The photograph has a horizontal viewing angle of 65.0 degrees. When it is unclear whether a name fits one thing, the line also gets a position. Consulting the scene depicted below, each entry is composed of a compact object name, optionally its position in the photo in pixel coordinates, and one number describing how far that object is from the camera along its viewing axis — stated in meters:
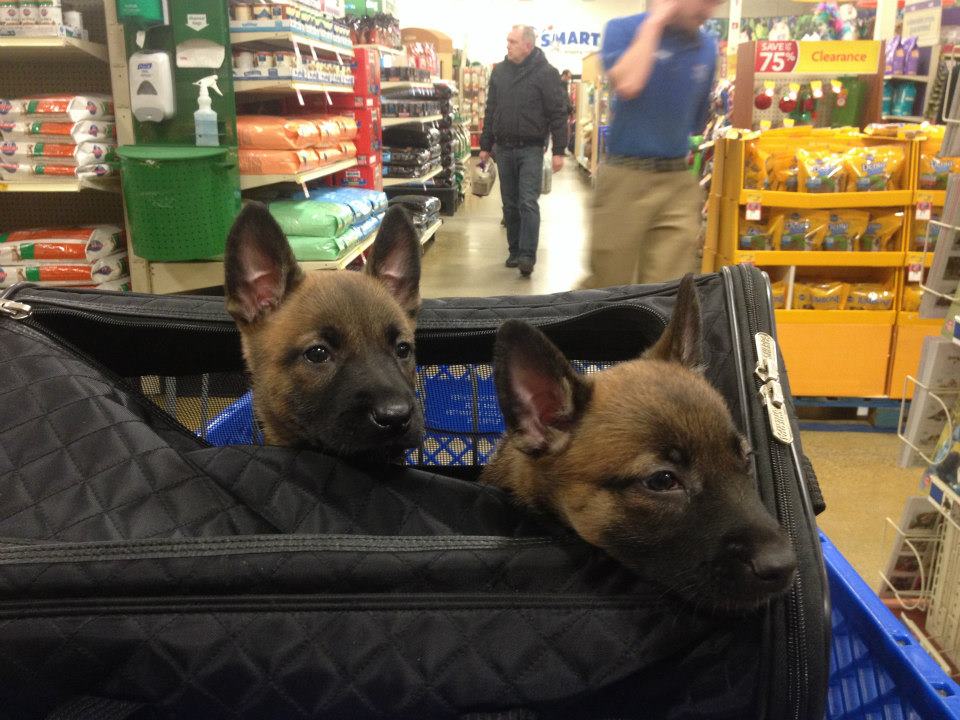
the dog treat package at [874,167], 3.52
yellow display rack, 3.66
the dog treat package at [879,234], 3.63
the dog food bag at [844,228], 3.65
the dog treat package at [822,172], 3.54
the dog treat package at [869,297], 3.74
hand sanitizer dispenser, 3.13
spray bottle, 3.17
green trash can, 3.11
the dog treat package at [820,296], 3.78
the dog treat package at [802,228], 3.66
